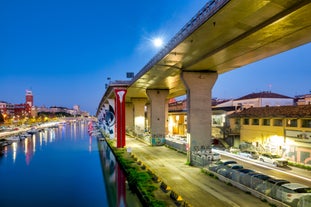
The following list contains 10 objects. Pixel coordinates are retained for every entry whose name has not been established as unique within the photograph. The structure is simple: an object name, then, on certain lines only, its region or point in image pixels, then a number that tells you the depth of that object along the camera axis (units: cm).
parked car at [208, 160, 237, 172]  2291
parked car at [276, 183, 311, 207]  1327
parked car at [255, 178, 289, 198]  1571
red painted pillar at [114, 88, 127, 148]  4506
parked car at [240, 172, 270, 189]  1738
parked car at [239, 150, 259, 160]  3189
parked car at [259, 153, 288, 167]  2744
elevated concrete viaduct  1395
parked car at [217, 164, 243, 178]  2084
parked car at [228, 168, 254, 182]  1923
